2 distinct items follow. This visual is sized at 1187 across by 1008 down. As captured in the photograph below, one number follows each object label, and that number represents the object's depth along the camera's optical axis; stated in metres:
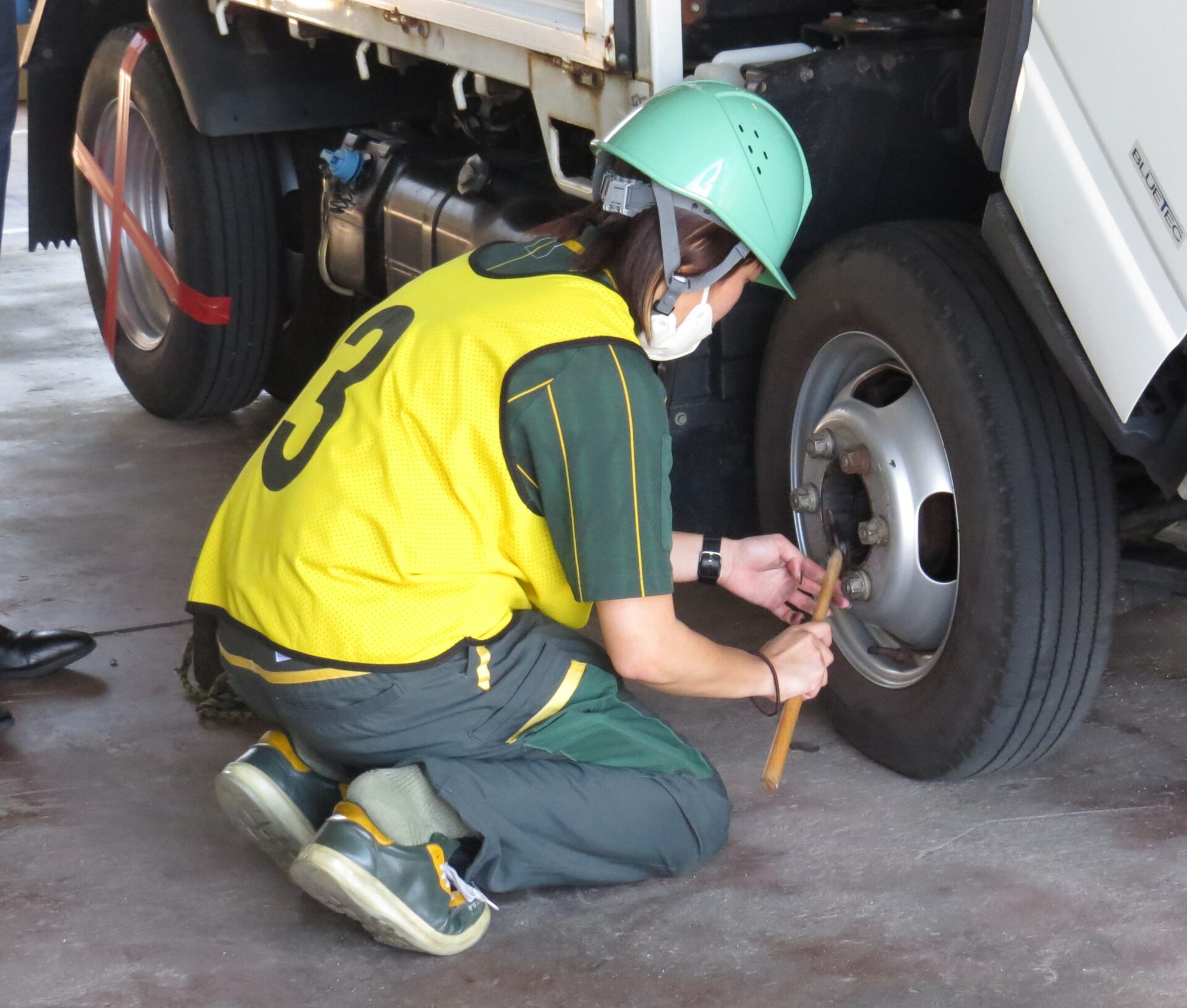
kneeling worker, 3.28
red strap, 4.90
